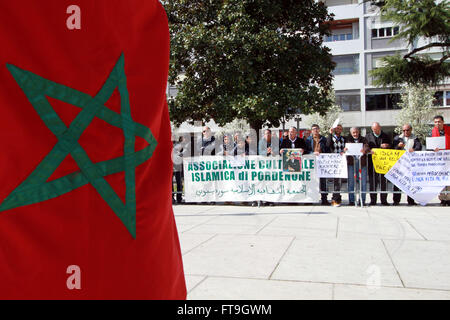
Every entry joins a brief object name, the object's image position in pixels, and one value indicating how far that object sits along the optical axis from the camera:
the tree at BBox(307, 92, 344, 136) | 41.25
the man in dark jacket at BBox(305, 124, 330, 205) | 10.09
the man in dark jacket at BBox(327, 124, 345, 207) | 9.98
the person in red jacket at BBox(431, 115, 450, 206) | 9.34
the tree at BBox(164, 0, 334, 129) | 13.59
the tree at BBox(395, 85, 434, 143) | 37.84
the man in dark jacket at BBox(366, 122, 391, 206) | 9.70
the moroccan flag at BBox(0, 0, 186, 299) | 1.00
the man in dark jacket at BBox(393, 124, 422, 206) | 9.63
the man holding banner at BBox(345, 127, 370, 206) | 9.66
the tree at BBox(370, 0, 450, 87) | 13.57
